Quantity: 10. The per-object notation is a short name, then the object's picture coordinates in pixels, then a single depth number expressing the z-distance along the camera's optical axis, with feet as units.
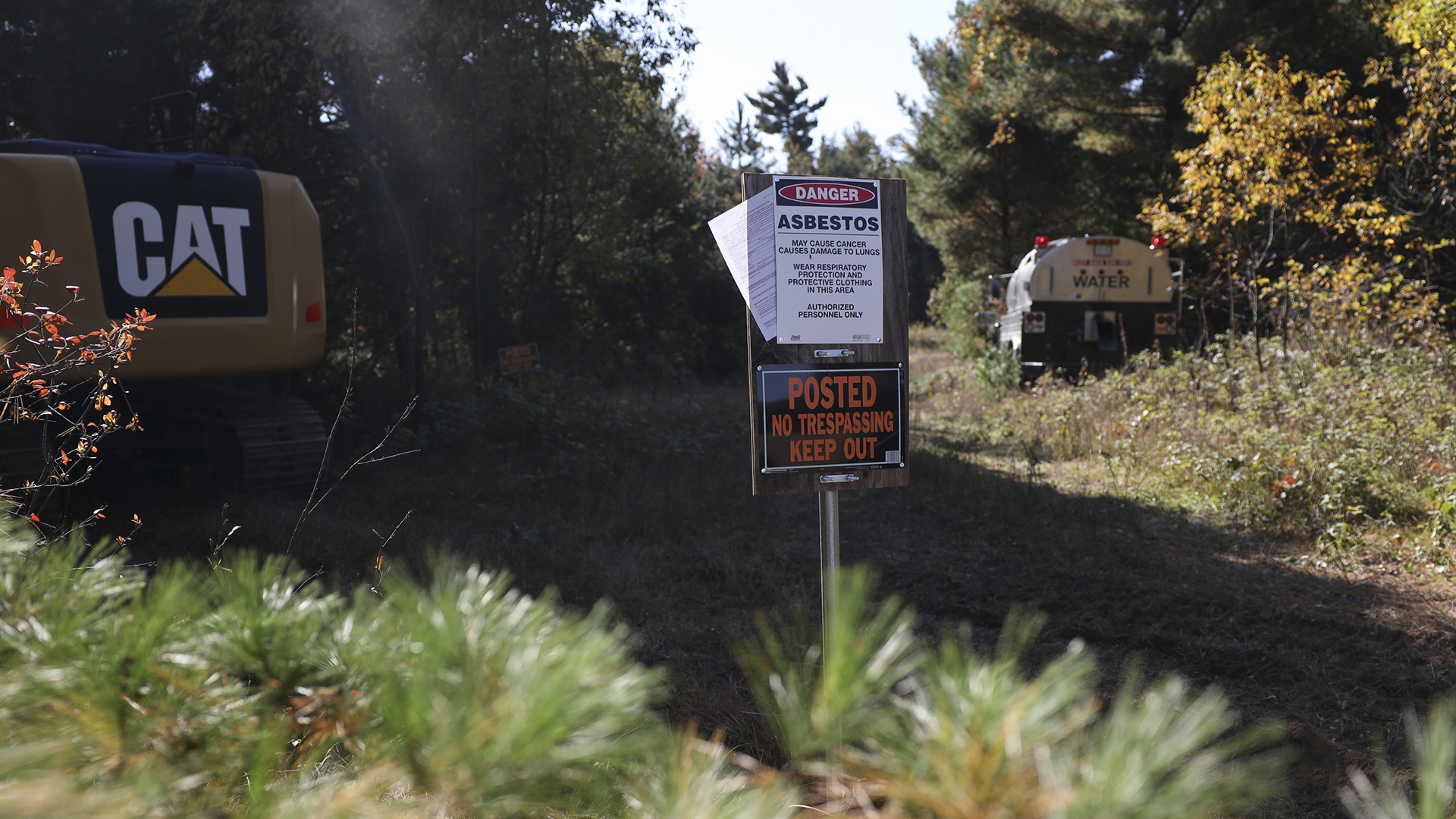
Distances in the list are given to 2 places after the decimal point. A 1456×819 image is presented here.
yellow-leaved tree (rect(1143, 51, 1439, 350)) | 27.66
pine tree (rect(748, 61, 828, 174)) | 203.72
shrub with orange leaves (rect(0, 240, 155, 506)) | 9.29
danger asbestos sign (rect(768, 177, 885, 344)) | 9.61
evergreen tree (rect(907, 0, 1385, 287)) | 47.62
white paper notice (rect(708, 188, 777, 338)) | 9.52
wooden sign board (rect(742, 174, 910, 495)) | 9.70
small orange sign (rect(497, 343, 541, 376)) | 32.68
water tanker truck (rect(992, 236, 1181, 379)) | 42.68
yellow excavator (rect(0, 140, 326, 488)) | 17.67
